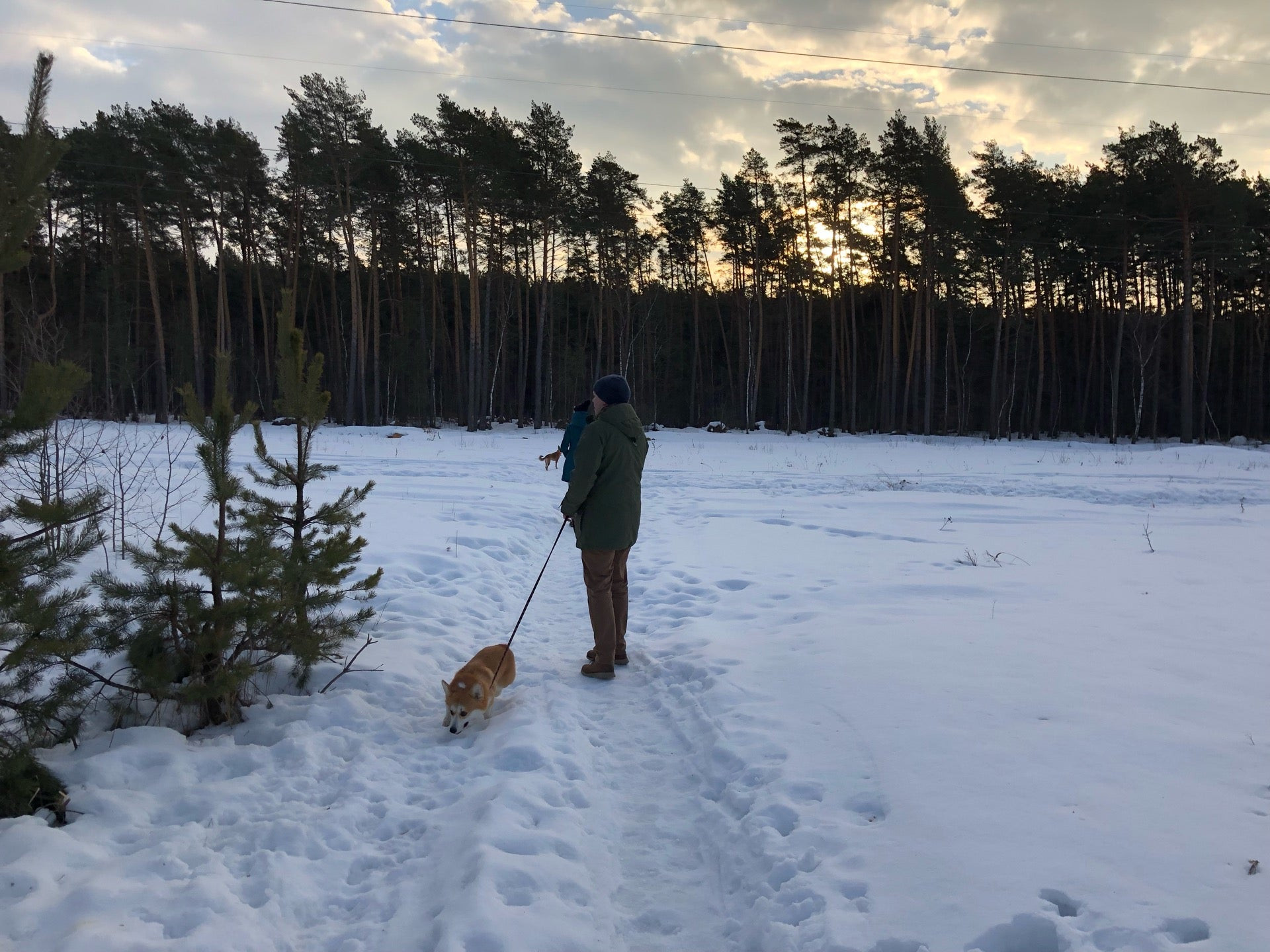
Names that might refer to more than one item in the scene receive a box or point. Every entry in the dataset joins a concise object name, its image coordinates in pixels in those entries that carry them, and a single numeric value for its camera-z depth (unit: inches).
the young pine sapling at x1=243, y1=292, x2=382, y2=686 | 158.7
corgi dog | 164.9
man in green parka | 199.2
